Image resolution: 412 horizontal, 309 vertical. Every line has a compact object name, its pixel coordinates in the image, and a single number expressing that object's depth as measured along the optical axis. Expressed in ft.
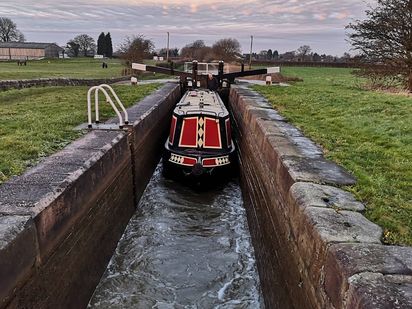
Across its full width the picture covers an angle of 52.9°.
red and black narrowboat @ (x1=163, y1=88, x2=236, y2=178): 28.96
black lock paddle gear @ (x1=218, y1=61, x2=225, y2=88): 56.91
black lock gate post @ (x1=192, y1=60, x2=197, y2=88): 55.31
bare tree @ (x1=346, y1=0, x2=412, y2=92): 44.75
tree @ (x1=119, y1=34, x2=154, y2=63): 96.68
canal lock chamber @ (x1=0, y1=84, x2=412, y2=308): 9.45
